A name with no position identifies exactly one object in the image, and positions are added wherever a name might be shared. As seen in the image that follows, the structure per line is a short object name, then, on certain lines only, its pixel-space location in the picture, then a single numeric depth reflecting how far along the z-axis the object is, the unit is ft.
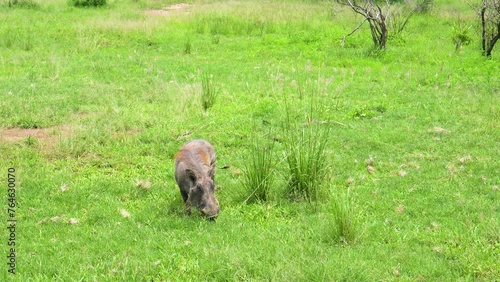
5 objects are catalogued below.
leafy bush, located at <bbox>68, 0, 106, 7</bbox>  80.48
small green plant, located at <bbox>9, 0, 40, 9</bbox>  75.56
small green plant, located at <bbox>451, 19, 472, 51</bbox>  52.89
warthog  19.20
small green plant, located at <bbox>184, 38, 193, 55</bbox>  53.52
